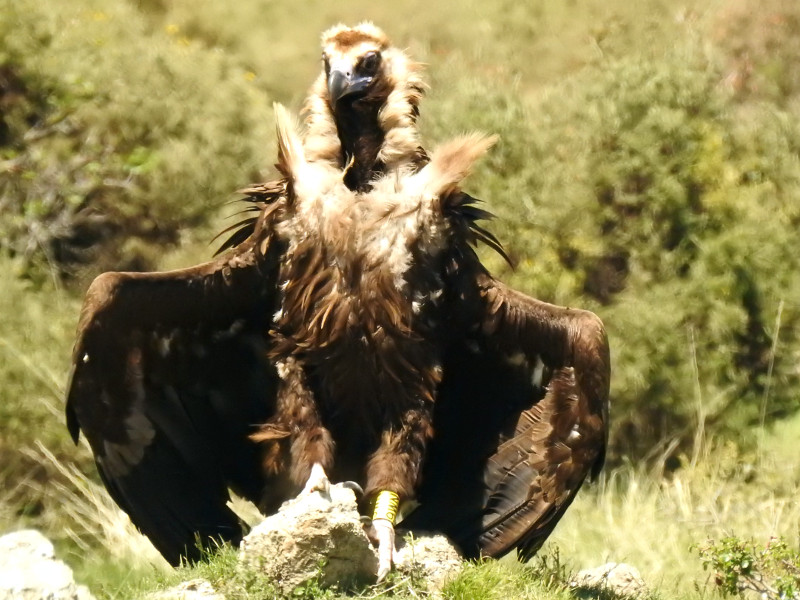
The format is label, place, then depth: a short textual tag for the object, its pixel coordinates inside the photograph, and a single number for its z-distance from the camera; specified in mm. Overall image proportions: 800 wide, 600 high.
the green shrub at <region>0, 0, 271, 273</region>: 24891
